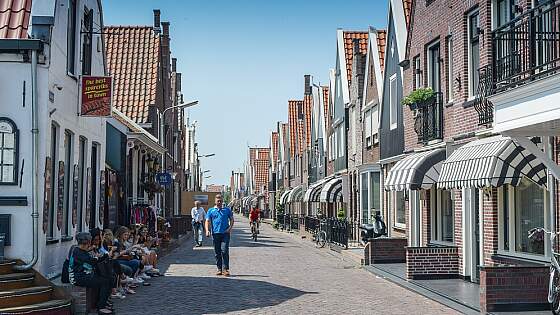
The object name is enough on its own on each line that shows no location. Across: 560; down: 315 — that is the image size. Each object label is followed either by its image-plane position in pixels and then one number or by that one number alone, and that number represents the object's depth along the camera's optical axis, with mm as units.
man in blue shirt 18797
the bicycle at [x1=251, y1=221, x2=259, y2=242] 36500
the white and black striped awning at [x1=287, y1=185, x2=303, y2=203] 54116
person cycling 36384
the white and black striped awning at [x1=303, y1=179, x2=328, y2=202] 40975
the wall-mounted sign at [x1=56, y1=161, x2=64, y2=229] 14047
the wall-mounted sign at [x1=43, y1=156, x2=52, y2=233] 12859
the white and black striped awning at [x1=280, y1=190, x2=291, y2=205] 62366
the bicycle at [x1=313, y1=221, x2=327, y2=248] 32094
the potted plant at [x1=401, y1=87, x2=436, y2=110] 19484
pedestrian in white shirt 31797
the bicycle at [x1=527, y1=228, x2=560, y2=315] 11531
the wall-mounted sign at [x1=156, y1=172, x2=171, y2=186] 29594
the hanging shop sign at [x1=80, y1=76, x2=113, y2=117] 15328
